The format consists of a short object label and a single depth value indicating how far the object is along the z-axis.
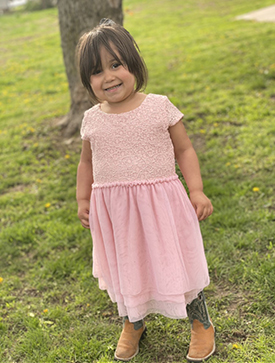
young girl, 1.82
